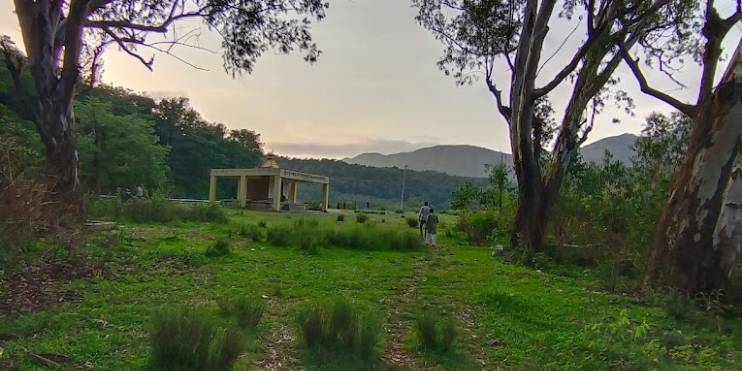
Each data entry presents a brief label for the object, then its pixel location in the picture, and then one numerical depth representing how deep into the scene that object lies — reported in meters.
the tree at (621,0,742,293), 5.85
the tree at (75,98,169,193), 23.91
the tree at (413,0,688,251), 10.13
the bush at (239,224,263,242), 11.70
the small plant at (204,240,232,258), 8.62
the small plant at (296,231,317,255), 10.24
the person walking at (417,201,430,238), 14.38
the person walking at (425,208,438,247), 13.27
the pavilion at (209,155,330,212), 32.81
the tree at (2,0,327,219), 8.81
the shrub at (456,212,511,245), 14.91
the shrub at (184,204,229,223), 16.25
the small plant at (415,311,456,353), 4.24
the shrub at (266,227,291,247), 11.12
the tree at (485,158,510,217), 16.88
